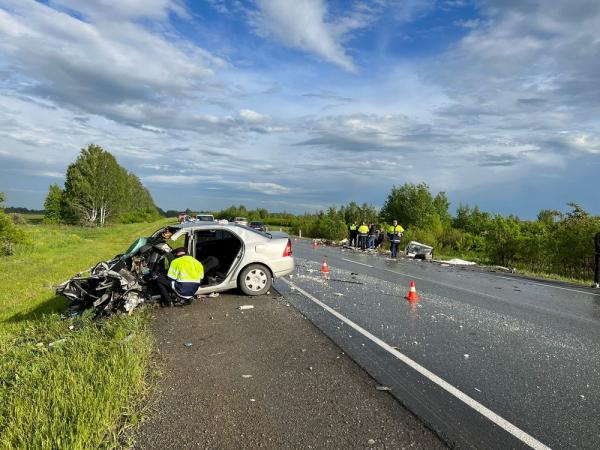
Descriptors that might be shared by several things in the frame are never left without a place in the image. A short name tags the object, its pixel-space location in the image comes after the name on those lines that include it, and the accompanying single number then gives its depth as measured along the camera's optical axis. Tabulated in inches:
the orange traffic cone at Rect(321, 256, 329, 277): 577.1
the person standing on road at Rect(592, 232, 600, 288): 559.4
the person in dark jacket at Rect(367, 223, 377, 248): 1248.1
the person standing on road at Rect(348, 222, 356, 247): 1310.3
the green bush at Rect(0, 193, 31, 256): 814.5
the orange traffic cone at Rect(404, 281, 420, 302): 388.5
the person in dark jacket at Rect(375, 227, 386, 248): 1295.5
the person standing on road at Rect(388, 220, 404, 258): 995.3
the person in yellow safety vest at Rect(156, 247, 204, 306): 321.1
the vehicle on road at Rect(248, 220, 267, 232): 1685.5
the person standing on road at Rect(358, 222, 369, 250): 1266.0
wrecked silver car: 301.6
